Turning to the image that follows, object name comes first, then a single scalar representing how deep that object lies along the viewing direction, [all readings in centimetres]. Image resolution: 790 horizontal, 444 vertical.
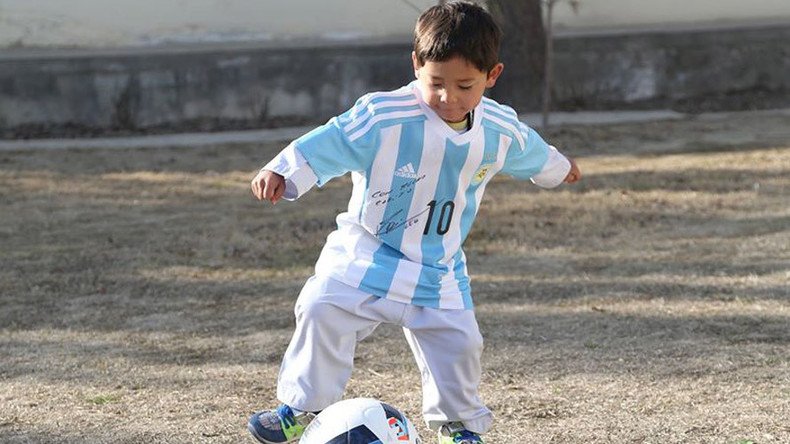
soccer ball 649
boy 679
